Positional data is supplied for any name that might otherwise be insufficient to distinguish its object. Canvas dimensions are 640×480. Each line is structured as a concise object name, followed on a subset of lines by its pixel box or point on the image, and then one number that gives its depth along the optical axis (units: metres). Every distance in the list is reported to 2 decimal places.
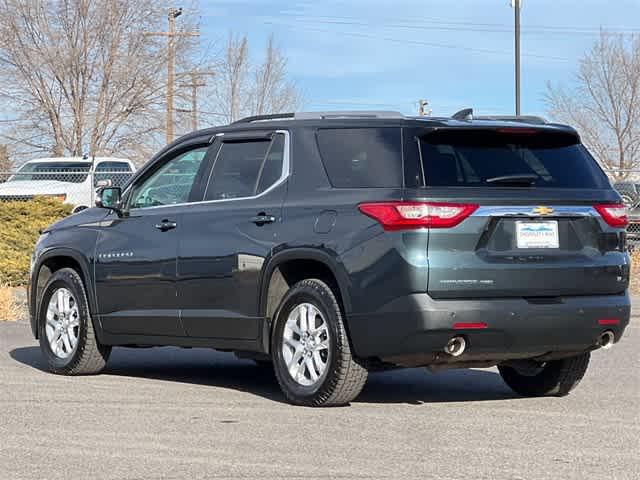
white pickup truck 27.08
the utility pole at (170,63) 40.16
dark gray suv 8.52
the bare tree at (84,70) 39.12
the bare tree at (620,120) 51.22
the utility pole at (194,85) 40.78
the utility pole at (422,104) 88.65
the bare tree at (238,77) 51.28
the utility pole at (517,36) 36.22
